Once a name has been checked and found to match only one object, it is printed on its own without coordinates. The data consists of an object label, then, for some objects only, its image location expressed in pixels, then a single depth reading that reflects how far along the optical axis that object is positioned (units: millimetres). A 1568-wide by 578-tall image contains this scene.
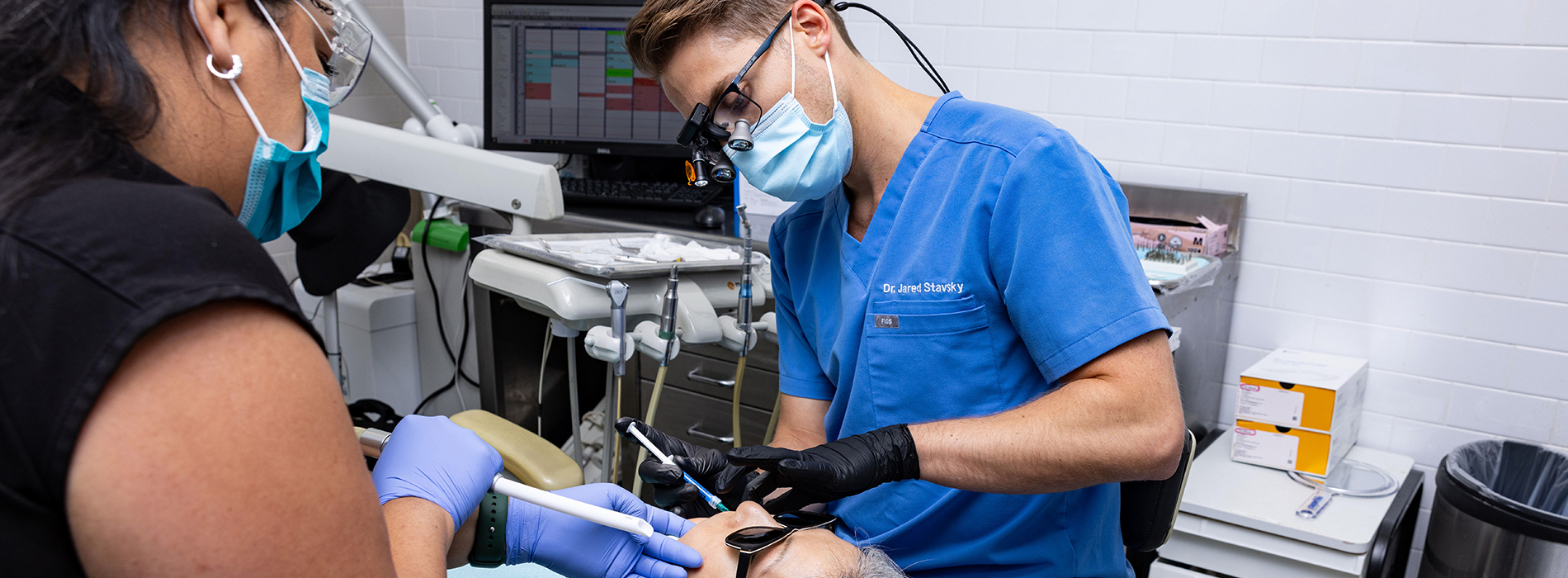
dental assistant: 520
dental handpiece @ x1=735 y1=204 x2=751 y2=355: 1854
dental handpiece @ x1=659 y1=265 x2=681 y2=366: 1751
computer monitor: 2971
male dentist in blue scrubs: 1066
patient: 1181
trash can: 1794
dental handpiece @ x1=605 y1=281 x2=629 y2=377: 1682
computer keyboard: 2859
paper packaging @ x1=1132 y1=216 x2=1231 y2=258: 2309
